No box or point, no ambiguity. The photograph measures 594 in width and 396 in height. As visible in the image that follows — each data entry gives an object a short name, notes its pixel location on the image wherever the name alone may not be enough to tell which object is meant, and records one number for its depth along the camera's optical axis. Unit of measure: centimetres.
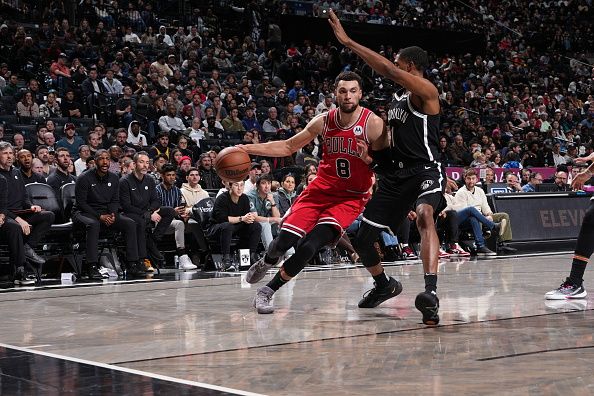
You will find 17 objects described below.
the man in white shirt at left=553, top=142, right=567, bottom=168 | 2120
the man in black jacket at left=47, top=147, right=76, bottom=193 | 1106
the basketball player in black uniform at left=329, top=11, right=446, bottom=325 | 616
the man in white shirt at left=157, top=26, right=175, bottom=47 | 2014
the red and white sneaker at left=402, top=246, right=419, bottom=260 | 1277
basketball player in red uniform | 680
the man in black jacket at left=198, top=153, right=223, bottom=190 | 1372
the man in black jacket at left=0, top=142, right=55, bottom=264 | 980
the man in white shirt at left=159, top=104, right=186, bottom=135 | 1614
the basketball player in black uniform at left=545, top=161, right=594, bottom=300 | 743
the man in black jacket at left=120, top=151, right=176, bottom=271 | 1085
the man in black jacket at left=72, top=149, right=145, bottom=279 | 1036
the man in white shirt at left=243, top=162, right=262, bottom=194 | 1246
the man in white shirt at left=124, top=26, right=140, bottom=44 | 1939
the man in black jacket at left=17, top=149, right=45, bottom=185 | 1043
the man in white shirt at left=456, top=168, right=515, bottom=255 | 1370
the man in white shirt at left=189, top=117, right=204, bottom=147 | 1630
